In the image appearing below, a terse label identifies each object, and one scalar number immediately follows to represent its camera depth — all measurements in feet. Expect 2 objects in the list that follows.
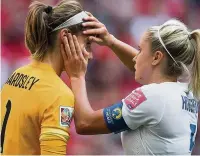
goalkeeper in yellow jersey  36.48
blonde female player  36.93
